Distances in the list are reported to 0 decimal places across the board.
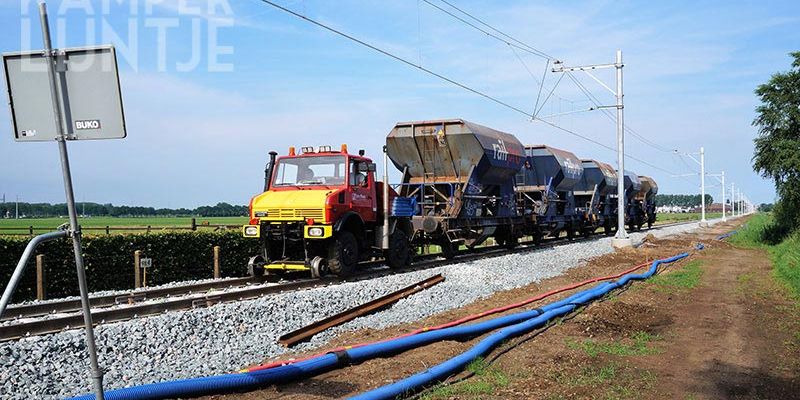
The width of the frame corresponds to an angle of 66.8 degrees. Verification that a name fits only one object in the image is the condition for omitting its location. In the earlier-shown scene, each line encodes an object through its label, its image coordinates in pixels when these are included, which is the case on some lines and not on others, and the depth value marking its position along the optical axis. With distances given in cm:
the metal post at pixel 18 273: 347
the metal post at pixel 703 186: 5344
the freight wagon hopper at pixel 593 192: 3011
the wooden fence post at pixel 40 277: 1212
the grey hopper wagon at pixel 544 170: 2478
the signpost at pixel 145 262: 1279
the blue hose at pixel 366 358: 496
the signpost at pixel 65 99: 368
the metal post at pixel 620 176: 2441
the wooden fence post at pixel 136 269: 1395
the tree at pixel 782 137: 2542
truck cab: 1309
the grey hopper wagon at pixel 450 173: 1769
